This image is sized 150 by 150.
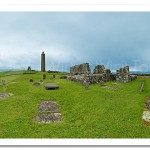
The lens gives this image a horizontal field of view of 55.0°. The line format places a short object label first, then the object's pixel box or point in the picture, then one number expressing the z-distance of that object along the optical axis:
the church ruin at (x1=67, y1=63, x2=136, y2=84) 18.91
